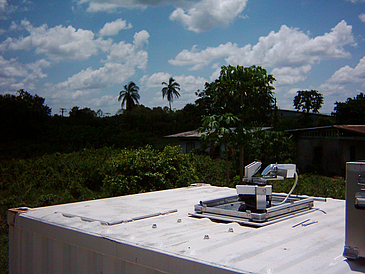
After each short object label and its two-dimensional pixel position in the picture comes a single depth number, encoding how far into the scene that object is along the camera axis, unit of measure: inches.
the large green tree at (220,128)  447.2
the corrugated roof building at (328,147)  781.3
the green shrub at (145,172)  338.6
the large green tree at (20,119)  866.8
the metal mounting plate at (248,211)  107.7
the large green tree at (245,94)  477.4
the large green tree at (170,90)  1994.3
